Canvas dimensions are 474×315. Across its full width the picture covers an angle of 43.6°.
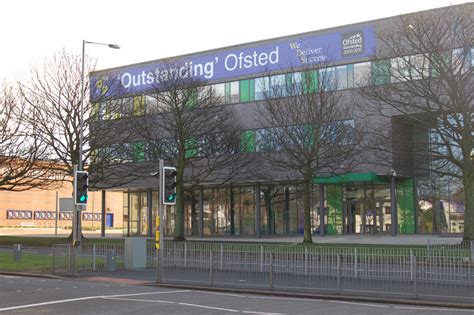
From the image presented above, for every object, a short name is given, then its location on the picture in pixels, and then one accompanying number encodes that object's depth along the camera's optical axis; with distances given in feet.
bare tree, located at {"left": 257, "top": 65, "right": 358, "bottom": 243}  107.34
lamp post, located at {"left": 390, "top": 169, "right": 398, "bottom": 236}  136.26
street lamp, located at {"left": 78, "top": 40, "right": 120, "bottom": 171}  96.07
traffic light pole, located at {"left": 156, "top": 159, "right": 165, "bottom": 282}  63.26
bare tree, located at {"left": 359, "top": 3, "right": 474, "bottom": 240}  87.40
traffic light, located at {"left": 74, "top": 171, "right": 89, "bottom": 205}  74.54
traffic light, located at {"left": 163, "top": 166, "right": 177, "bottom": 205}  63.00
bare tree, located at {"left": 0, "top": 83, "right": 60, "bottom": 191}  122.83
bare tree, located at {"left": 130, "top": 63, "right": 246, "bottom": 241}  125.29
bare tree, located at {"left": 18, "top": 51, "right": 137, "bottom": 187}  124.16
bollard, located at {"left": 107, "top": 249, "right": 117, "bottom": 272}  76.79
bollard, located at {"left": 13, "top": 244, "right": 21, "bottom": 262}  89.48
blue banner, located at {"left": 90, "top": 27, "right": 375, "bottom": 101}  132.05
